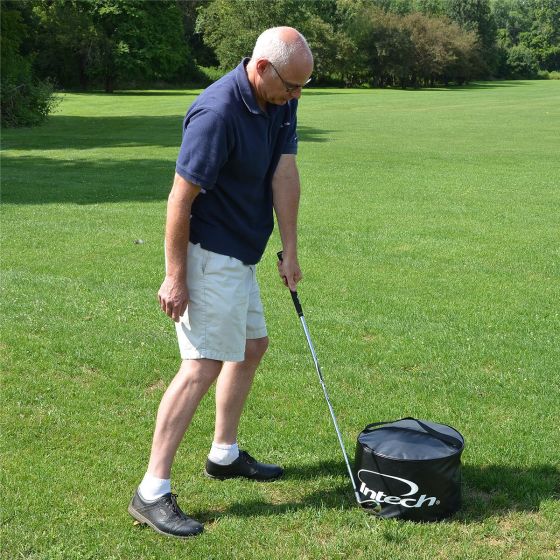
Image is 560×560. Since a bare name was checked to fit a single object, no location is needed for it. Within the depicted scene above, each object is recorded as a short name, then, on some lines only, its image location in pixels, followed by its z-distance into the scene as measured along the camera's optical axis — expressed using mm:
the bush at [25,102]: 32656
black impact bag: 3990
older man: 3715
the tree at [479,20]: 106312
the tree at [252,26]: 78250
